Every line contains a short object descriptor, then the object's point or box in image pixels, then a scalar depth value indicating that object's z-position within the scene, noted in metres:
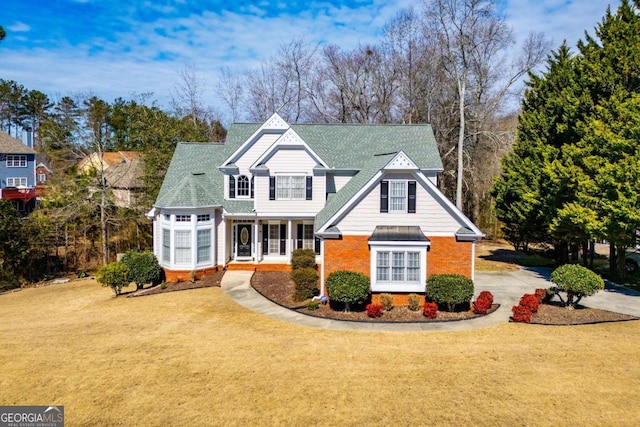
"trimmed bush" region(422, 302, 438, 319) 16.78
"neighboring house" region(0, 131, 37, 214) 46.47
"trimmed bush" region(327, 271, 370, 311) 16.95
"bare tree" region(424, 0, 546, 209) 35.56
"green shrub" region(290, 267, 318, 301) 18.92
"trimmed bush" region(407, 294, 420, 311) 17.61
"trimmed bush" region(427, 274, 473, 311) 17.09
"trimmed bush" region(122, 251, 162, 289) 22.83
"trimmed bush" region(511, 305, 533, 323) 16.30
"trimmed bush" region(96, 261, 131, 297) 21.06
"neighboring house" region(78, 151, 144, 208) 34.12
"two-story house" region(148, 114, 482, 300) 18.09
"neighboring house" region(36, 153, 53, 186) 56.19
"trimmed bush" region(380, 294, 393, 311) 17.64
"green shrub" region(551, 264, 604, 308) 17.11
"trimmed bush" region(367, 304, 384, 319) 16.81
